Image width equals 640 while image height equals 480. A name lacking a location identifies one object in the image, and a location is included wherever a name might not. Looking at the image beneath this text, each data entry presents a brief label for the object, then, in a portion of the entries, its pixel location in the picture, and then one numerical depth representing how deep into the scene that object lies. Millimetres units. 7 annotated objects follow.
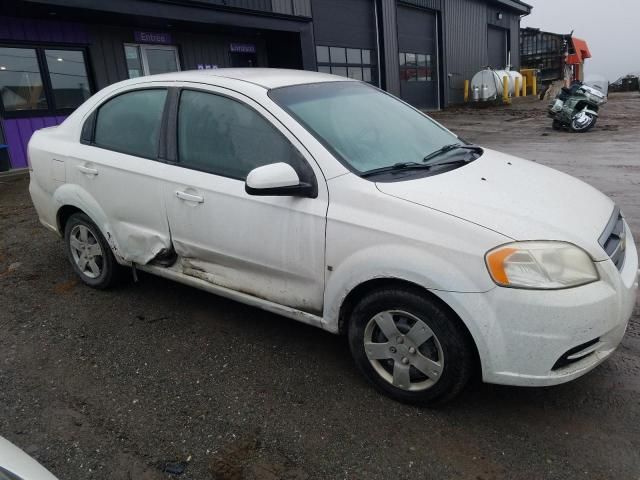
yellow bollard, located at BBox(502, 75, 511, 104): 24156
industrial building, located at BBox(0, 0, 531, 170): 9688
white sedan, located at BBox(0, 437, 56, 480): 1506
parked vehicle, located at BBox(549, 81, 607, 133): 13930
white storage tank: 23844
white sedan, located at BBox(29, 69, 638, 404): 2297
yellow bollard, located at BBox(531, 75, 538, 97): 28981
